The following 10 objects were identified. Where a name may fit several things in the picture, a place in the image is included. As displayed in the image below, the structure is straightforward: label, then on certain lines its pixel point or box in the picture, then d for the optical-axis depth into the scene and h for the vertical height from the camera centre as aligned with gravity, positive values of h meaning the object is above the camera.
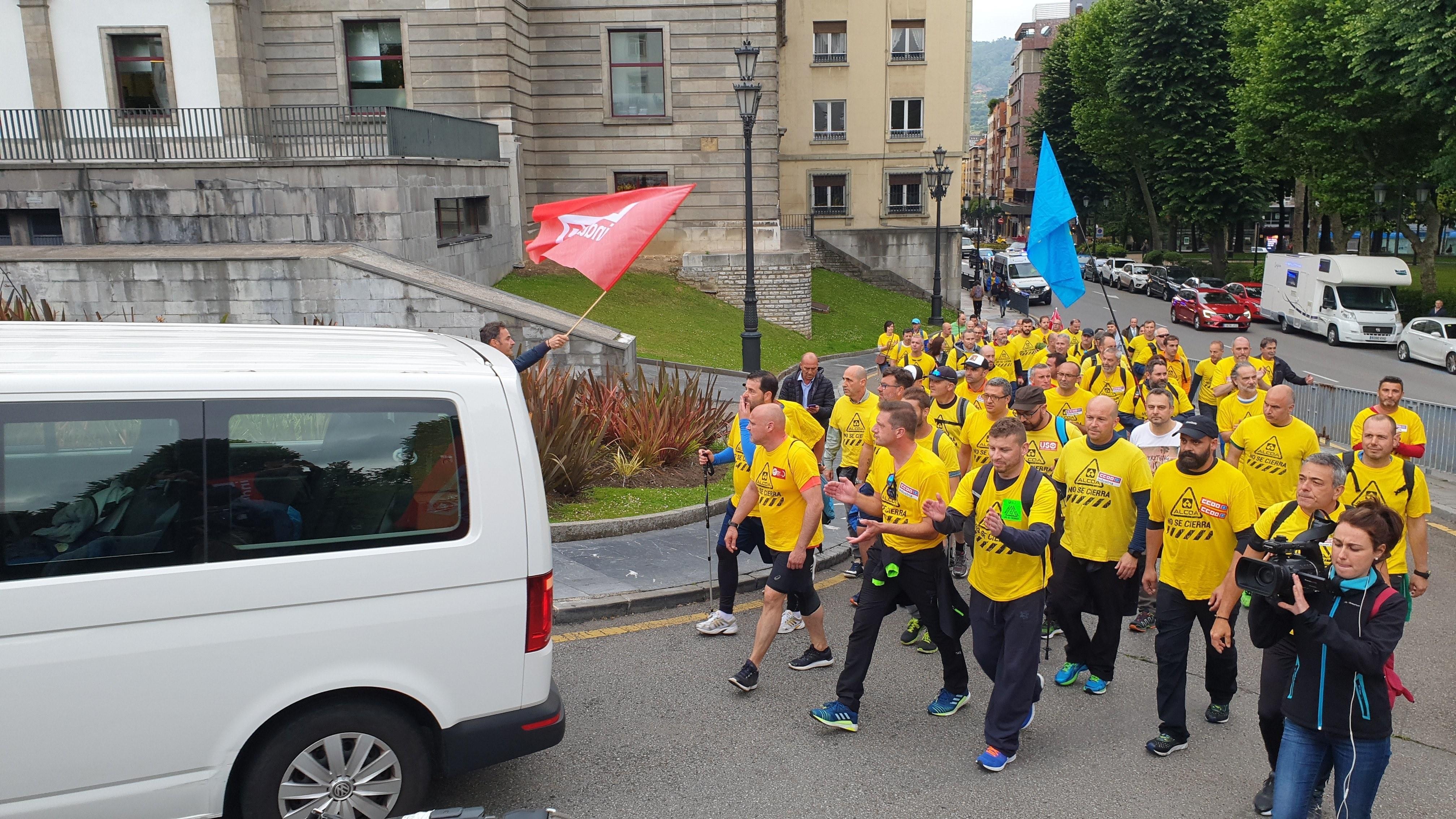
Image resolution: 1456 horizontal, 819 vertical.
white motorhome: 31.14 -2.76
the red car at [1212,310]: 35.97 -3.45
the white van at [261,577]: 4.04 -1.38
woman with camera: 4.11 -1.83
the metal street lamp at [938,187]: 35.22 +1.00
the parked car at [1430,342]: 26.73 -3.57
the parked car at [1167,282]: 47.19 -3.25
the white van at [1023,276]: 41.16 -2.57
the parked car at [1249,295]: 38.47 -3.22
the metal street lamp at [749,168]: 15.88 +0.82
